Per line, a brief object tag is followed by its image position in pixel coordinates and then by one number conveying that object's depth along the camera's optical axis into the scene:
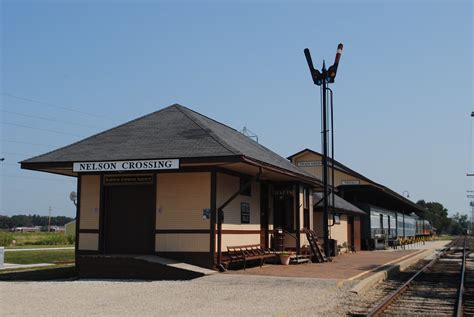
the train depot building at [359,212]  32.67
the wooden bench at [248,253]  16.55
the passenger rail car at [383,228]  38.75
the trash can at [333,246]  25.50
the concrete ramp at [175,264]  14.49
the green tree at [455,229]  183.50
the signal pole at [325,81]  21.08
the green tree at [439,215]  157.27
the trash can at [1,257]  19.94
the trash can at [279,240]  20.76
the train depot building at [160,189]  15.13
